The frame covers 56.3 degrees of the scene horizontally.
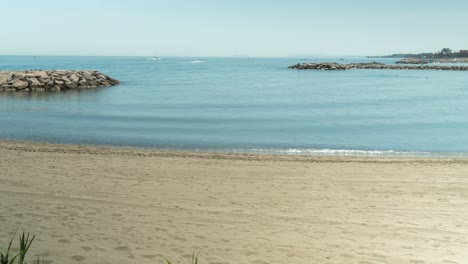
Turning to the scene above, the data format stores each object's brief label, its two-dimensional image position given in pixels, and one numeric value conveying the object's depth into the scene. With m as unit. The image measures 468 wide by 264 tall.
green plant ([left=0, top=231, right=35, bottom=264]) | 3.35
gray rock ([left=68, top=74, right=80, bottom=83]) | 45.38
